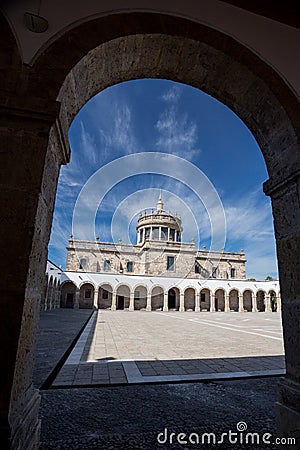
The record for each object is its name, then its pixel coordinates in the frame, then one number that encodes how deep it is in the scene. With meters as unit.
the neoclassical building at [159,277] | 30.41
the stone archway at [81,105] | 1.66
